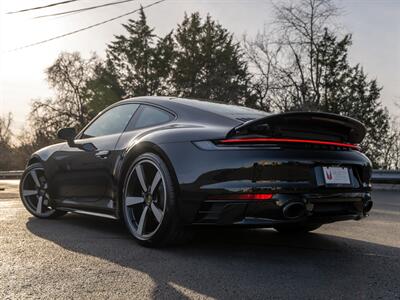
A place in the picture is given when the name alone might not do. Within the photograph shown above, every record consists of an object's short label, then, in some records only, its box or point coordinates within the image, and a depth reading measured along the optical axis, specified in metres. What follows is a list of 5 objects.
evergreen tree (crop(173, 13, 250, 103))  37.22
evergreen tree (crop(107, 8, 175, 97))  41.59
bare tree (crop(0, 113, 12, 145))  75.82
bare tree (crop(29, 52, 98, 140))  48.56
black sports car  3.38
